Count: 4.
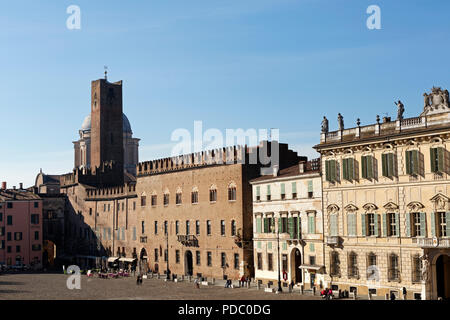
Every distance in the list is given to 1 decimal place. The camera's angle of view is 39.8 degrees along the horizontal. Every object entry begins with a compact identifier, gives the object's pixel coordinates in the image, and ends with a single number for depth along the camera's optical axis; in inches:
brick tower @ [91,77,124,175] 4264.3
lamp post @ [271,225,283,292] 2038.6
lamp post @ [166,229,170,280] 2893.2
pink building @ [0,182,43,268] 3681.1
